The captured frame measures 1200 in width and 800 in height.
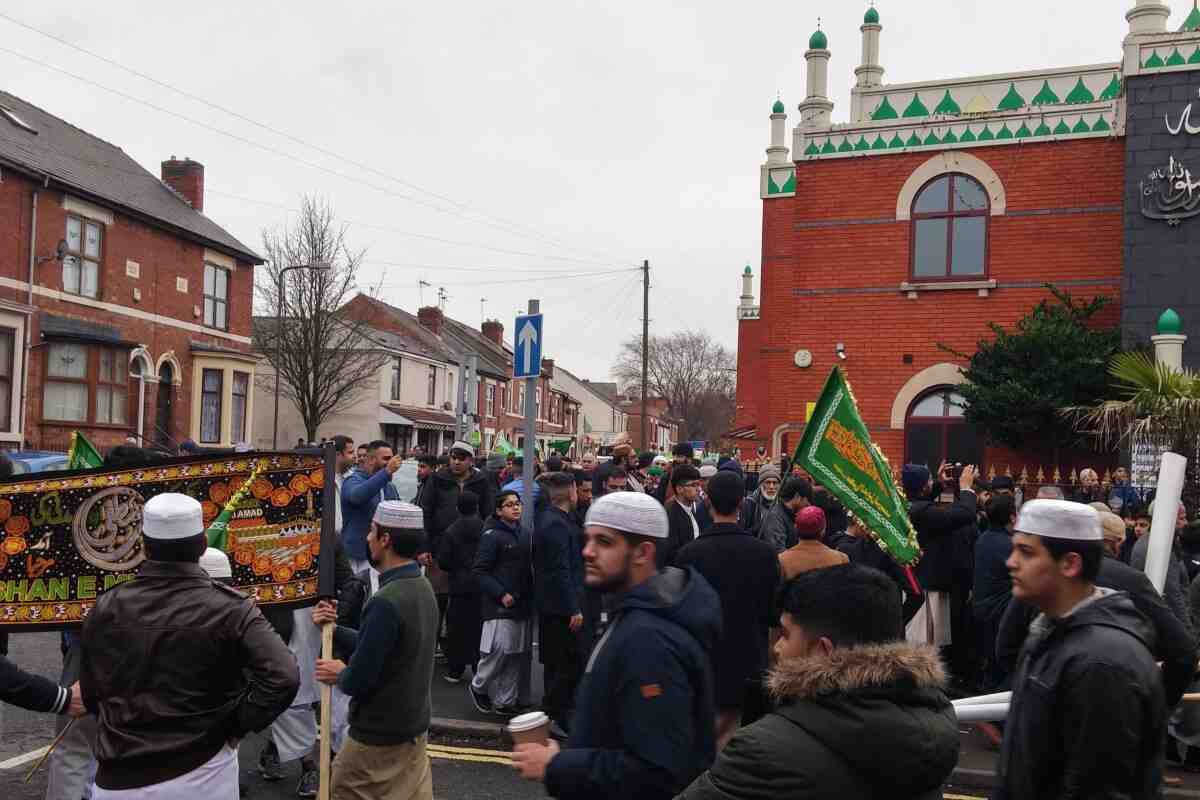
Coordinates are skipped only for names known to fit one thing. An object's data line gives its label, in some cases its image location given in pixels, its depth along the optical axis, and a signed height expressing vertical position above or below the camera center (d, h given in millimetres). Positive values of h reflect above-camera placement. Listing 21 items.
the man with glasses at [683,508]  8203 -635
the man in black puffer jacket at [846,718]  2316 -645
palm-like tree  13211 +443
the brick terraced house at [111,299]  23344 +2834
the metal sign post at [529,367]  8141 +447
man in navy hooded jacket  2885 -724
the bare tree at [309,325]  35312 +3080
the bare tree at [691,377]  80875 +4001
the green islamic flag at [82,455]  7211 -325
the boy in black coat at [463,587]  9234 -1460
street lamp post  29791 +2784
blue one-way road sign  8375 +628
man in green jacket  4605 -1177
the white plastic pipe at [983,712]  4938 -1306
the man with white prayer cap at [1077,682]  2736 -647
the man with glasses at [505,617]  8312 -1555
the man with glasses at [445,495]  10039 -732
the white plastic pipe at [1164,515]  5598 -380
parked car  13354 -727
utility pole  35781 +4092
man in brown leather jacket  3615 -898
